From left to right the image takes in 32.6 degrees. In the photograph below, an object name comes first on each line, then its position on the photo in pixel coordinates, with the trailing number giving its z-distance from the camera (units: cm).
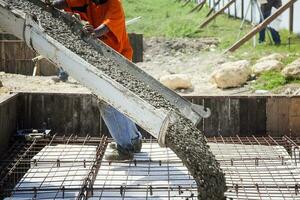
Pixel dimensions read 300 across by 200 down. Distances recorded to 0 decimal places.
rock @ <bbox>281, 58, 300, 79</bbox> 827
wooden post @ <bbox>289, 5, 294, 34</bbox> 1161
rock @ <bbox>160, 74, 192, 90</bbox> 872
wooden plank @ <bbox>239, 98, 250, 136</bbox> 523
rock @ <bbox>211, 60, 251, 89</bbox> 871
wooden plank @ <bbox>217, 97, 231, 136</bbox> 523
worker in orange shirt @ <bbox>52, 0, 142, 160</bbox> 445
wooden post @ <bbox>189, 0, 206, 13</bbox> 2061
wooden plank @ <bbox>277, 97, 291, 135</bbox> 518
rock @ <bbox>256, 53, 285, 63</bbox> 965
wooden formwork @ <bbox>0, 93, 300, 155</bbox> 519
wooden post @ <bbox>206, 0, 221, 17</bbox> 1825
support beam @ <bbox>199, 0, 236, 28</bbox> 1548
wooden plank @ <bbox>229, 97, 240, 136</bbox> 522
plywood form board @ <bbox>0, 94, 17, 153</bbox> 471
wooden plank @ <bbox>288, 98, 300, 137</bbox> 514
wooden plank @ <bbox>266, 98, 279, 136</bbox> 520
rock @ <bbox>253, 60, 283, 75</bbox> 893
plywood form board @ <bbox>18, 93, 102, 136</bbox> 528
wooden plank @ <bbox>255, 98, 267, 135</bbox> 523
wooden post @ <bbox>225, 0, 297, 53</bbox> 991
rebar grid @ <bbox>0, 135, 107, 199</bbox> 382
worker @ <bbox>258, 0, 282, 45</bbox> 1177
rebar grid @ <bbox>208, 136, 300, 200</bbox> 377
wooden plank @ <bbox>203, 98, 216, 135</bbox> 524
